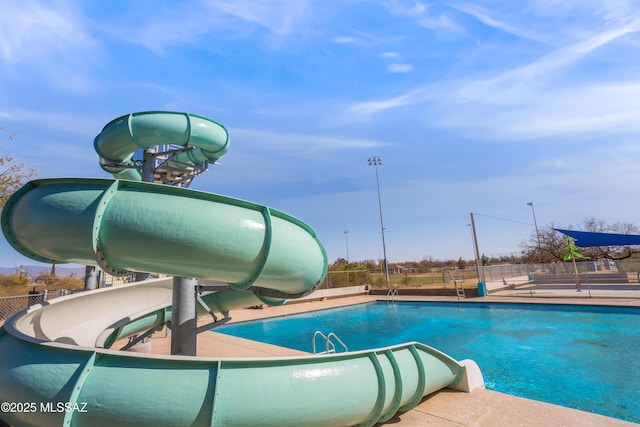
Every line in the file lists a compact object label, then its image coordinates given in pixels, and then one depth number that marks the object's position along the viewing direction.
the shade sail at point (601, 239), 22.77
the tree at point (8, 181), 17.92
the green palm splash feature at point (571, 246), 18.91
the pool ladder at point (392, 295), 20.28
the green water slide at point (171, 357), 2.34
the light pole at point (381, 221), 25.57
